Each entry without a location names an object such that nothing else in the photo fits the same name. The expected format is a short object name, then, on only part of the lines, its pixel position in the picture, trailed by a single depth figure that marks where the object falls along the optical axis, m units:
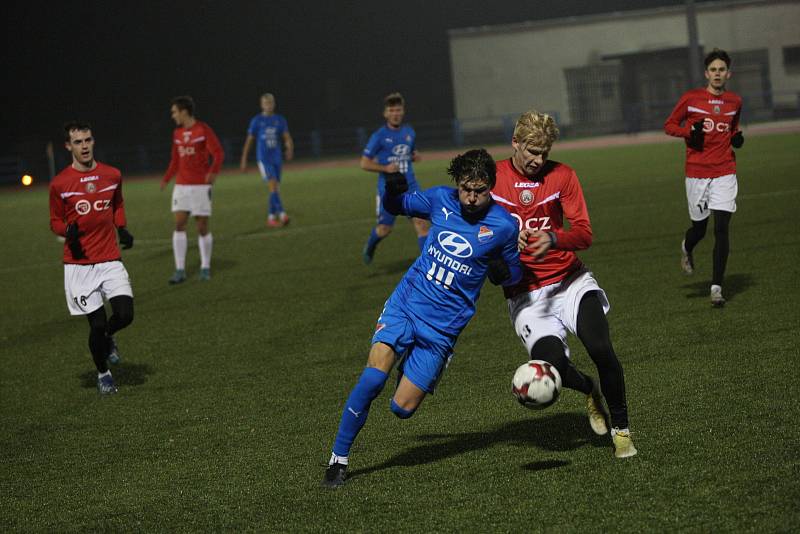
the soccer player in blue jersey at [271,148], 39.87
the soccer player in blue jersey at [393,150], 25.69
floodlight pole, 77.87
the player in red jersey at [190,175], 27.27
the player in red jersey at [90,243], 16.61
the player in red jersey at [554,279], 11.07
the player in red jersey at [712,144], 19.25
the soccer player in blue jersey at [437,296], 10.91
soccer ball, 10.65
